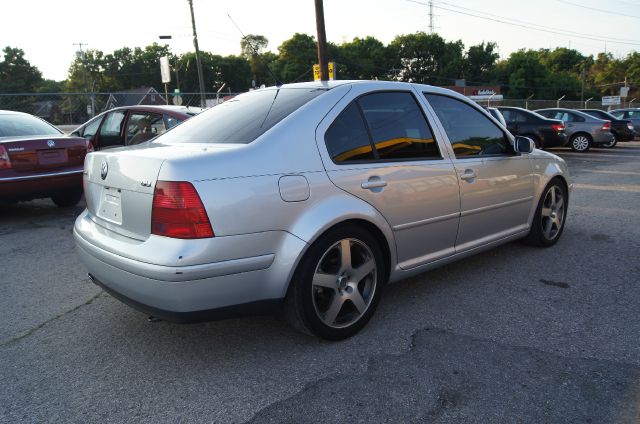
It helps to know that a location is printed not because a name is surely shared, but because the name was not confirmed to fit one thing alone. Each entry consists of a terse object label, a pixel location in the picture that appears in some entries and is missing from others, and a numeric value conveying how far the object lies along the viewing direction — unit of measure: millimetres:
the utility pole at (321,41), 15492
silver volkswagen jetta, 2479
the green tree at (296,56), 78562
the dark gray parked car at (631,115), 23109
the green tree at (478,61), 88250
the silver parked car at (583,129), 17391
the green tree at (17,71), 80312
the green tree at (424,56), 89750
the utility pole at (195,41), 26578
